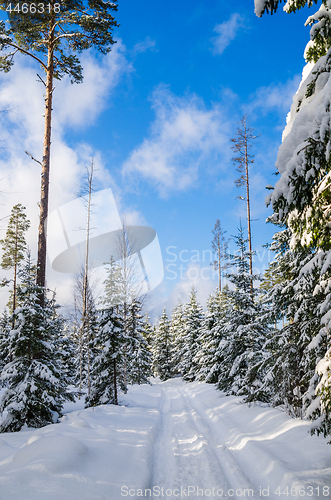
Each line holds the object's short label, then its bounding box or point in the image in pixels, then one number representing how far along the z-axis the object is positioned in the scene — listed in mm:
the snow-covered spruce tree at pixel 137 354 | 24875
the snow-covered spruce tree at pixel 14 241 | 24078
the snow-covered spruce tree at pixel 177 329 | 35281
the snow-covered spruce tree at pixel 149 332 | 49469
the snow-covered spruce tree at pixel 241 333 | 13250
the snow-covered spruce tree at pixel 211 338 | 20062
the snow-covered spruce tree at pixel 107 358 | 14320
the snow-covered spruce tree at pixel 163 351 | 38500
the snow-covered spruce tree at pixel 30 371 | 8172
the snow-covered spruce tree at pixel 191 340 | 29230
